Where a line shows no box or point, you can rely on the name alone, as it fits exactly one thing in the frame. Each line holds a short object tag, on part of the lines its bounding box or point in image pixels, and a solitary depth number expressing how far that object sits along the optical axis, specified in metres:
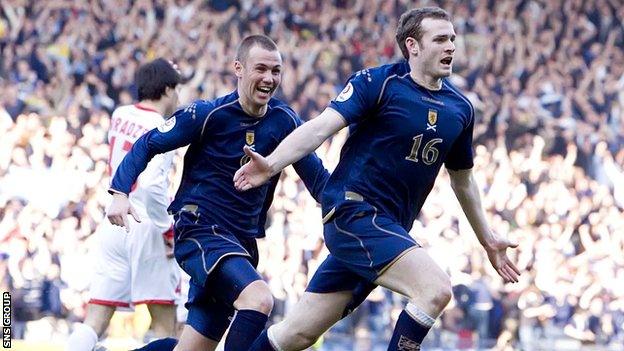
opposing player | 20.61
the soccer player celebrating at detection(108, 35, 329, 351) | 17.48
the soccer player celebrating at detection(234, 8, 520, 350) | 16.33
